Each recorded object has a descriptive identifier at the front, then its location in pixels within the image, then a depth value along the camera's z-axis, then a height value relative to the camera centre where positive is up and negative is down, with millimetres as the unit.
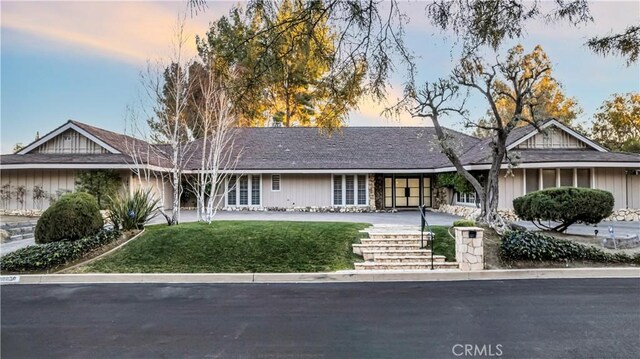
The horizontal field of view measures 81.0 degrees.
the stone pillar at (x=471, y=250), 8656 -1452
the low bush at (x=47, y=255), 8453 -1556
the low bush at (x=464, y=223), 9969 -958
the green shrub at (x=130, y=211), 10961 -673
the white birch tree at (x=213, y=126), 12008 +2092
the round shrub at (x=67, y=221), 9773 -865
